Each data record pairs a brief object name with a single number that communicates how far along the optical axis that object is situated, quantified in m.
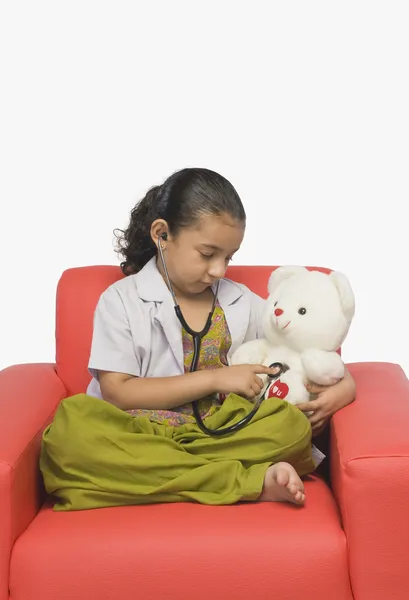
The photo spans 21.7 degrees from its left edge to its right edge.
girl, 2.36
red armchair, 2.18
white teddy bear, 2.57
